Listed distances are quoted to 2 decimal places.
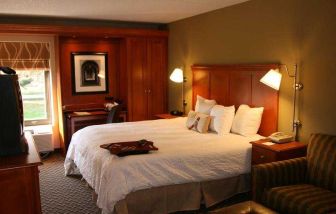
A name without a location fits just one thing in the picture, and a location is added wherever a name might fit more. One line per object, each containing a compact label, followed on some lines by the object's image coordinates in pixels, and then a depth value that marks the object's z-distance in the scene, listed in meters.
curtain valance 5.47
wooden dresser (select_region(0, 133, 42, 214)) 1.95
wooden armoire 6.13
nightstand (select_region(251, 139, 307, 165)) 3.30
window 5.87
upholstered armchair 2.68
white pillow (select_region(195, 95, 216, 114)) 4.69
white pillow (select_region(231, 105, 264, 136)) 4.03
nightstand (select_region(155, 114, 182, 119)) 5.60
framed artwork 6.11
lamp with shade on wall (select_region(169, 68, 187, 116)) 5.71
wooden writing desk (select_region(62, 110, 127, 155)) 5.72
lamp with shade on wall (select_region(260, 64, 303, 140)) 3.69
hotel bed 3.06
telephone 3.52
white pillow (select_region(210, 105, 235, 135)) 4.18
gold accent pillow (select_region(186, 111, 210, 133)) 4.26
